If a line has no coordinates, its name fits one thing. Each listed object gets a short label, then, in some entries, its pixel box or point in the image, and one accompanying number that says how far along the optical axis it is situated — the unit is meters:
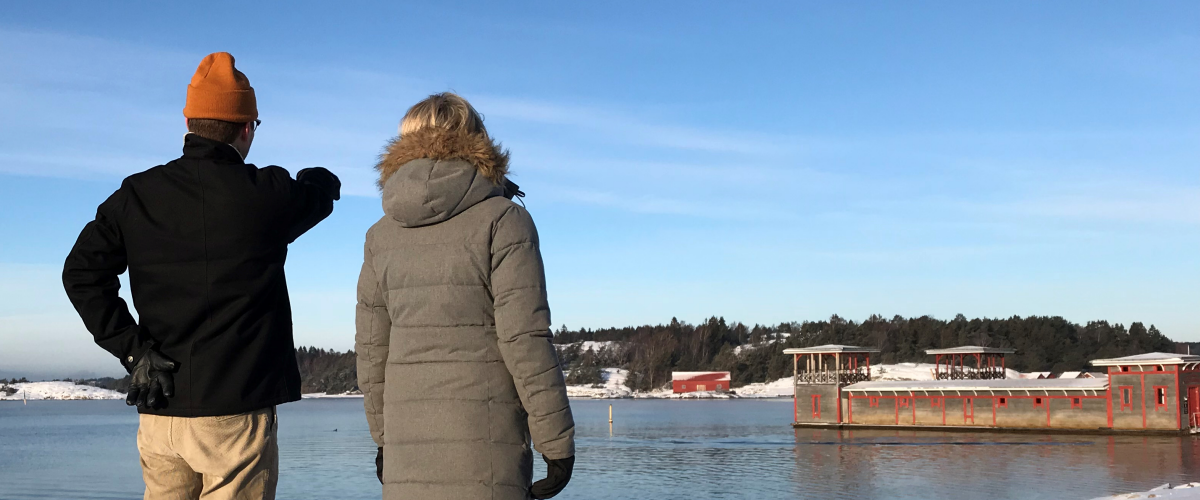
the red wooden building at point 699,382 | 126.25
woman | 2.85
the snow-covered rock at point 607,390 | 144.50
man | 2.95
